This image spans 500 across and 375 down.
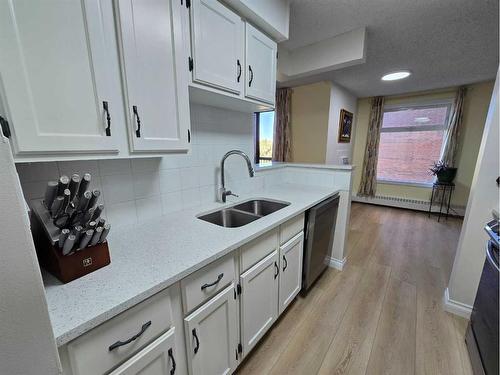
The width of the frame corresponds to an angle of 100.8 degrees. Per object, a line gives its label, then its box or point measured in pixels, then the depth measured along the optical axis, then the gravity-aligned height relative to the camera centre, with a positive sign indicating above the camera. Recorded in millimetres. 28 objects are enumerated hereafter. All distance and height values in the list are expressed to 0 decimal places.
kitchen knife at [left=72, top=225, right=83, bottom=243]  687 -286
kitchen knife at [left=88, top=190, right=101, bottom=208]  724 -186
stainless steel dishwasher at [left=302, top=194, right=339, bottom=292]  1691 -781
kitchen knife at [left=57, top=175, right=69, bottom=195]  651 -126
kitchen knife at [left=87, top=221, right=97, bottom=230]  722 -276
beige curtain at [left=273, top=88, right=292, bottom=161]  3845 +429
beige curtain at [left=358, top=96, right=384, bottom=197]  4492 -71
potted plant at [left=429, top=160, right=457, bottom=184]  3684 -428
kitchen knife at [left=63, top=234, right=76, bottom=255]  660 -316
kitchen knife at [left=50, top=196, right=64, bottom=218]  663 -197
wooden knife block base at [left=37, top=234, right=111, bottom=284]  693 -402
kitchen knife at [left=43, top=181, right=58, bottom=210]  648 -157
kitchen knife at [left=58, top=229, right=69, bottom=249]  658 -286
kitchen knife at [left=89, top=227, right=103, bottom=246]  719 -314
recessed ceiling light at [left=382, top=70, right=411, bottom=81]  2933 +1028
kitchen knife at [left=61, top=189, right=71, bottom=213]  667 -178
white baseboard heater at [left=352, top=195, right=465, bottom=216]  4027 -1175
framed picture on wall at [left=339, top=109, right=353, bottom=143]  3904 +418
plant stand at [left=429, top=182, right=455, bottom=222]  3932 -833
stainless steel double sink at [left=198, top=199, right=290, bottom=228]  1510 -511
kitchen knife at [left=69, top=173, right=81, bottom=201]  668 -130
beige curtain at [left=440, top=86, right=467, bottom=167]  3707 +320
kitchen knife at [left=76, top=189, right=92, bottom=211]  705 -192
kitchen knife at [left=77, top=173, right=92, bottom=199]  693 -140
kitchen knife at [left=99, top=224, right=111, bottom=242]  736 -304
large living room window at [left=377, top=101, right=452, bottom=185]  4074 +151
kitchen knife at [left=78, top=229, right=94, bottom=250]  700 -312
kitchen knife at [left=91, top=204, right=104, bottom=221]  739 -237
